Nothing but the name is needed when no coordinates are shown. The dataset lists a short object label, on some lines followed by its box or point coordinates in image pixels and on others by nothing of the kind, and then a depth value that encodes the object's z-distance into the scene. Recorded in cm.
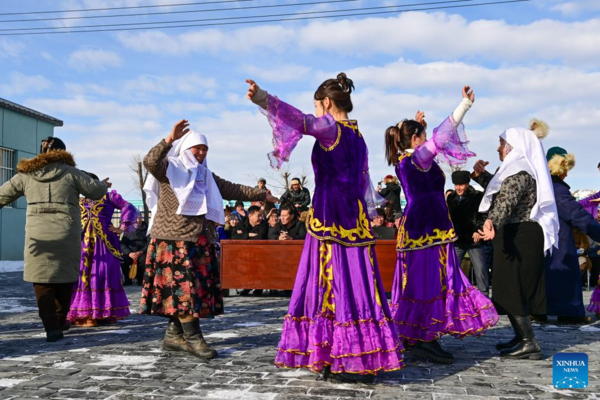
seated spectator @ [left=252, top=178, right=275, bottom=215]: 1291
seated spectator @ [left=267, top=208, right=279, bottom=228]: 1193
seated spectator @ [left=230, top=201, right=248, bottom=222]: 1419
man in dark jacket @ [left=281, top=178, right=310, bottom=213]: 1392
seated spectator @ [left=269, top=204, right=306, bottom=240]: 1114
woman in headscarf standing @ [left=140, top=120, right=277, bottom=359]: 512
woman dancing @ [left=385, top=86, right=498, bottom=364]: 497
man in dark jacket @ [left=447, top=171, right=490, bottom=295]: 838
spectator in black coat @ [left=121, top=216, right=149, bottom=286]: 1398
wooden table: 1029
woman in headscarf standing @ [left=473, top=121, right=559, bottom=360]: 507
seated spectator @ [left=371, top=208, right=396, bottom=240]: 1058
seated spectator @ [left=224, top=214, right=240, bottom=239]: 1244
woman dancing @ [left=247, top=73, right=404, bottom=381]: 404
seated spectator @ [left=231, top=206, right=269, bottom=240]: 1195
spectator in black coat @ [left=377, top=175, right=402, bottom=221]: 1330
